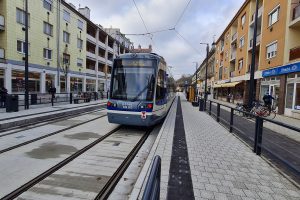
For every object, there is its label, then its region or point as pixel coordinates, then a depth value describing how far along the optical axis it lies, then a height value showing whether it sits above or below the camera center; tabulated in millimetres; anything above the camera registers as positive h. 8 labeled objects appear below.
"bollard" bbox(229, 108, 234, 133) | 8712 -1239
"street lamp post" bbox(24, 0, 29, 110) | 13773 +2221
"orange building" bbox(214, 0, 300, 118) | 16312 +4111
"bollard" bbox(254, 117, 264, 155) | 5682 -1106
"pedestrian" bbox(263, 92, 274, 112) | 15275 -395
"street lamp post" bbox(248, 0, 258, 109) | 12877 +1180
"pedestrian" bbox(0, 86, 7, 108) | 14223 -787
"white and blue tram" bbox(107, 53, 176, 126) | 8227 +22
